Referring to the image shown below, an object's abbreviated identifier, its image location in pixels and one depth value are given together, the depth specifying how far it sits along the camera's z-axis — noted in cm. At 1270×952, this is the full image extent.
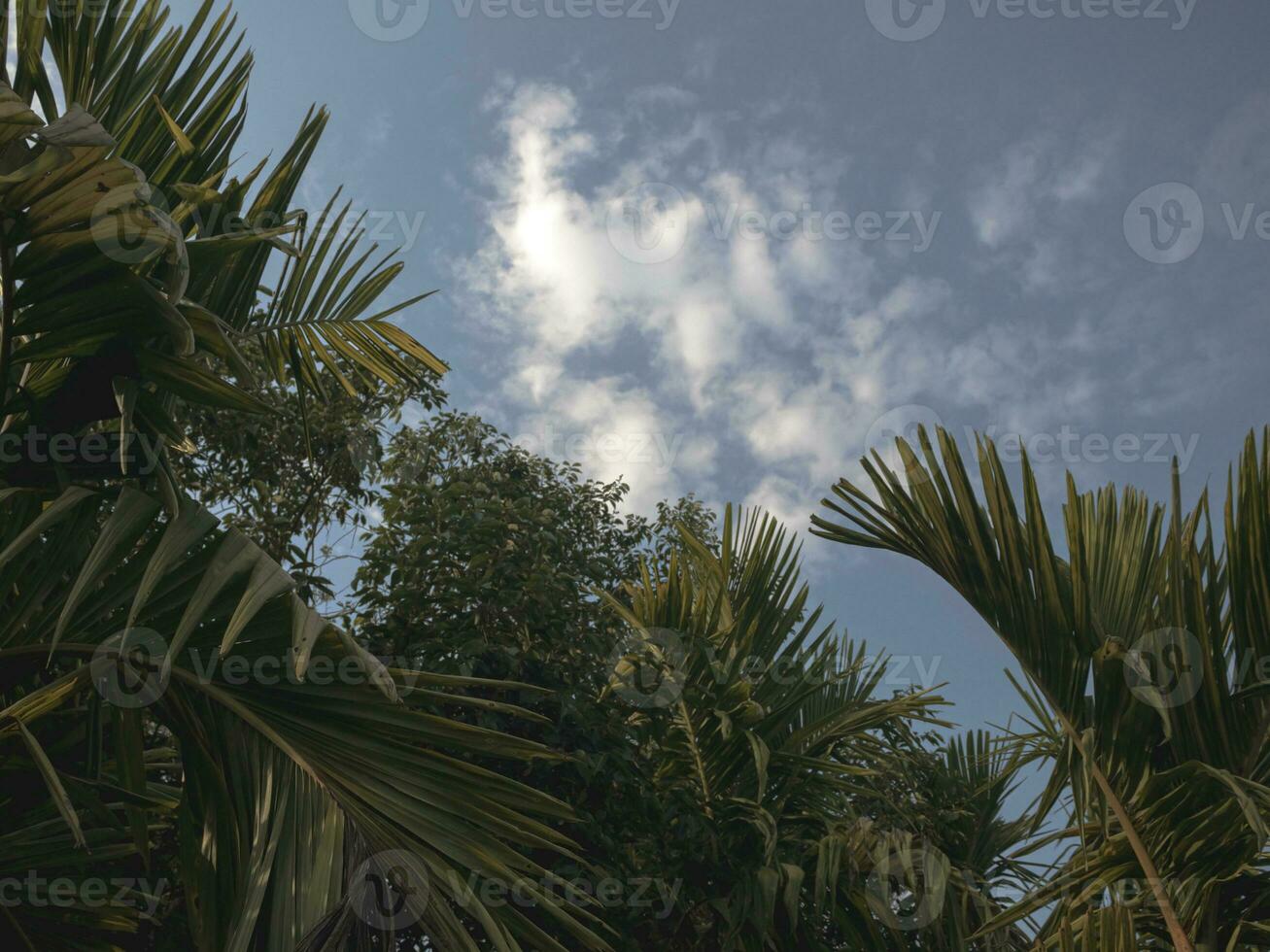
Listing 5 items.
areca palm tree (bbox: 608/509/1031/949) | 326
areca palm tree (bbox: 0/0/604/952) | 162
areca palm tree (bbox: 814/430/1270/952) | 229
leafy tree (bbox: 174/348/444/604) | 547
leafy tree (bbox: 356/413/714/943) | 359
